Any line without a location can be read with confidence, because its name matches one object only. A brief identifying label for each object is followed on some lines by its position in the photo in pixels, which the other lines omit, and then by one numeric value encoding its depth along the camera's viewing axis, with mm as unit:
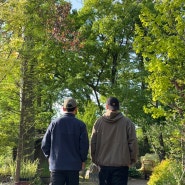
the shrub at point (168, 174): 8811
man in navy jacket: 4672
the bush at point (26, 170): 10141
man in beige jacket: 4824
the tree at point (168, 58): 9062
